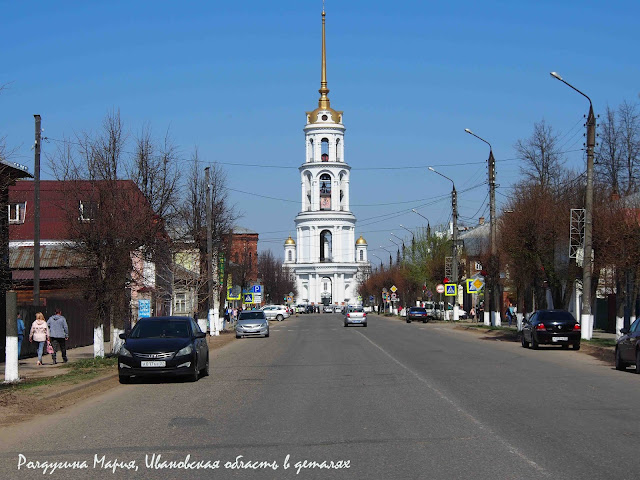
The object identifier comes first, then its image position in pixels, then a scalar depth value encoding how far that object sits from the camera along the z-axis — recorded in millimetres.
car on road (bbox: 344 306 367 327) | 62531
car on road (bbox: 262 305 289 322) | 84875
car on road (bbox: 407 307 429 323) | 72812
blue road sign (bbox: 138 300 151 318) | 32716
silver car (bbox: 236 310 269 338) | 44531
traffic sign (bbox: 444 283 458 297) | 61044
